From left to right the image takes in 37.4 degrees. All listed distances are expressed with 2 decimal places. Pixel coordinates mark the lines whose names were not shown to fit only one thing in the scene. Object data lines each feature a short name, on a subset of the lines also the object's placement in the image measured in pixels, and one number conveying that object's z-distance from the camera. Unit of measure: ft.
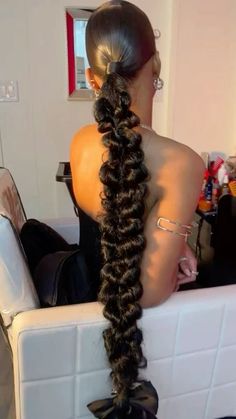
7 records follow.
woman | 2.38
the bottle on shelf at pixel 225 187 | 5.41
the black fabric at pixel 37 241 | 3.26
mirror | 5.84
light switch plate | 5.99
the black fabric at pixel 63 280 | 2.84
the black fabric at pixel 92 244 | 3.04
